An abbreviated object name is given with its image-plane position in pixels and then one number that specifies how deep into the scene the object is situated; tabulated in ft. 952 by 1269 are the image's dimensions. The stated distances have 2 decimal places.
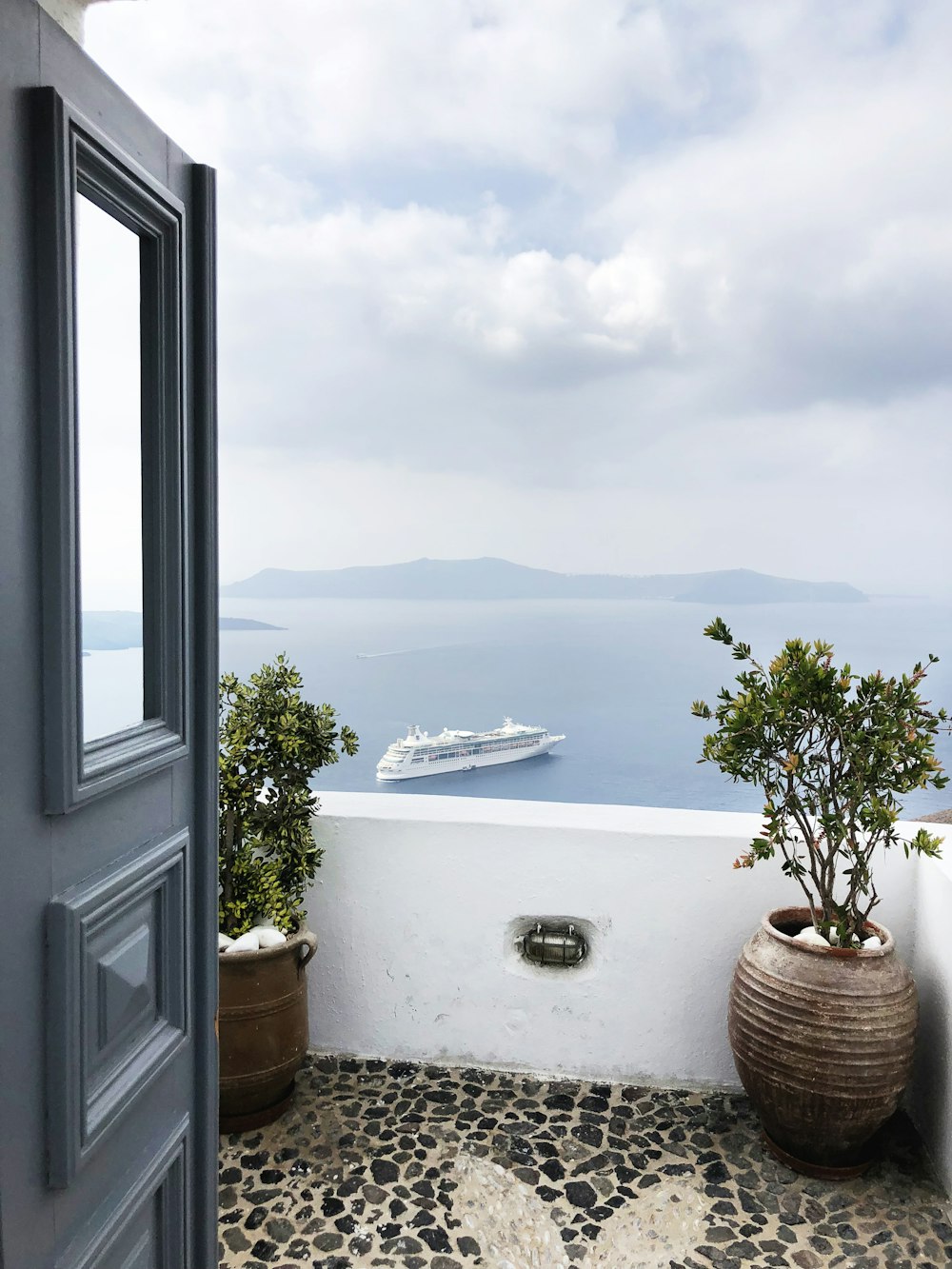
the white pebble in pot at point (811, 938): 6.50
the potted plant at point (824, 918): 6.14
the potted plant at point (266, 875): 6.81
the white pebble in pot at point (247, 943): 6.90
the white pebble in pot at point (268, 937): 7.06
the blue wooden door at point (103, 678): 2.59
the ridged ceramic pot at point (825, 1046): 6.10
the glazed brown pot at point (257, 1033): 6.76
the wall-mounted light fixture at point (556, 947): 7.77
